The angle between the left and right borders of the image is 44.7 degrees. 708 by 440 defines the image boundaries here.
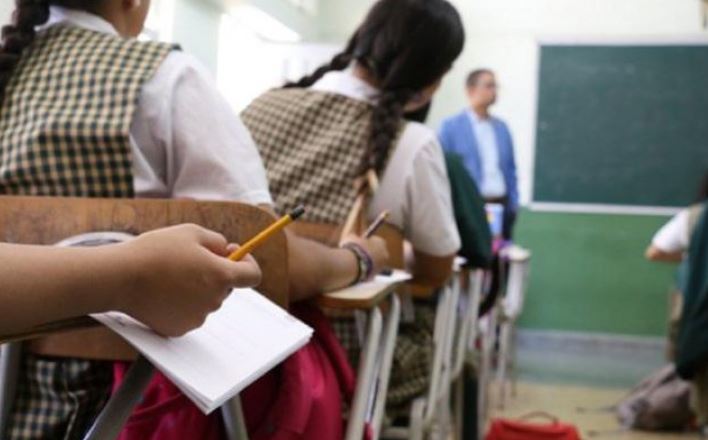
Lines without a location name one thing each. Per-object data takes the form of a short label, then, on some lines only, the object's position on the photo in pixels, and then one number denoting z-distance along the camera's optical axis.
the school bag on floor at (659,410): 3.87
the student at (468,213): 2.26
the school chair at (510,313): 4.19
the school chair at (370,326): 1.10
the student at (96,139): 0.94
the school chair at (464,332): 2.35
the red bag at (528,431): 2.61
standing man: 5.44
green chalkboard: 5.79
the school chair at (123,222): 0.84
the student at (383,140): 1.72
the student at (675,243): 3.63
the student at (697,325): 2.72
